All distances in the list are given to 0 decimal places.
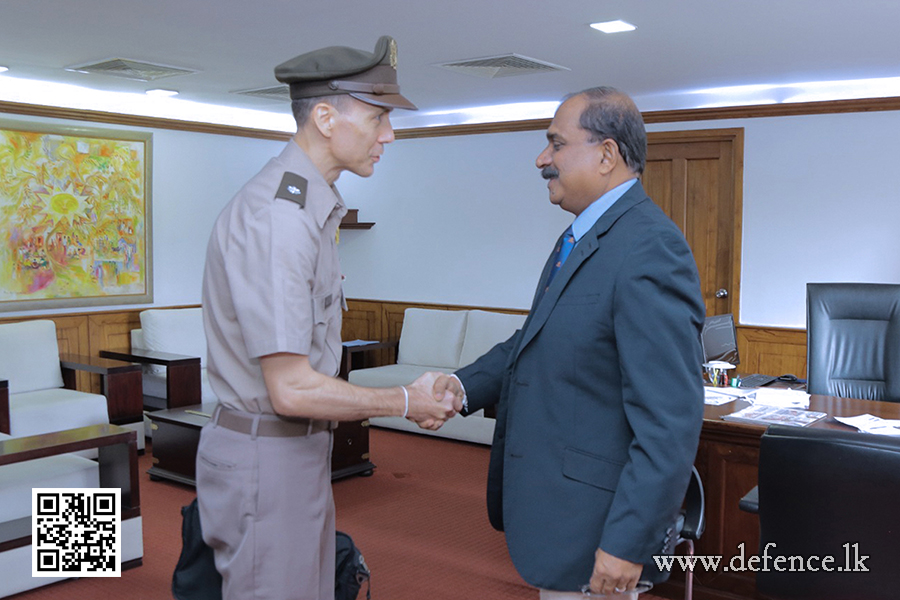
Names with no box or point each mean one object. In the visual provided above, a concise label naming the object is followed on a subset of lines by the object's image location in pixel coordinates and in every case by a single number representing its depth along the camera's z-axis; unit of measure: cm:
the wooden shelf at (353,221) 848
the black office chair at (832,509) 192
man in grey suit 161
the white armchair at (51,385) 532
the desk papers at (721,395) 367
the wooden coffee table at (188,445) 511
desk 331
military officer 164
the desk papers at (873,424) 301
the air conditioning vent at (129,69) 560
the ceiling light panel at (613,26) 445
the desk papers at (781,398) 360
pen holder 409
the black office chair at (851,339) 438
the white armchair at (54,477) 358
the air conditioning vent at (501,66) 538
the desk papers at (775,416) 320
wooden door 662
